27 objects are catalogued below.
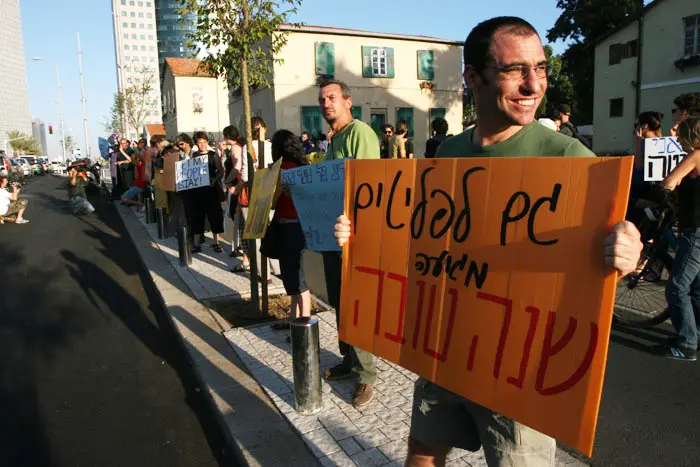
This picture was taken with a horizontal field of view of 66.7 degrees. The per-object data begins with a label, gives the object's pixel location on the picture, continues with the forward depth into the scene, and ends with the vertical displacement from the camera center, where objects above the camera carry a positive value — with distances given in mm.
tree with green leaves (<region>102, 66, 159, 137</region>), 35031 +4211
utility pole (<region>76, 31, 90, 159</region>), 47156 +6504
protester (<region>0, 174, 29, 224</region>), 13531 -1016
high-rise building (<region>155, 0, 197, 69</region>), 145412 +38112
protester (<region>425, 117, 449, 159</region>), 7656 +386
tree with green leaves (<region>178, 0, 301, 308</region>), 5461 +1413
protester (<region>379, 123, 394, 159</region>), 11223 +500
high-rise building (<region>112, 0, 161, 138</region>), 153500 +39055
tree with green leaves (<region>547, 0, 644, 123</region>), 34719 +8772
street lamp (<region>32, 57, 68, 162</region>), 71569 +7399
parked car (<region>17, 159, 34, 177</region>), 43025 -140
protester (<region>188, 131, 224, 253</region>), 8297 -566
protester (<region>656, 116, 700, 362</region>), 3900 -804
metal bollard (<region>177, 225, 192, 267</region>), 7516 -1166
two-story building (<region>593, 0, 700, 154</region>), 25247 +4483
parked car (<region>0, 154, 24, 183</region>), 24878 -199
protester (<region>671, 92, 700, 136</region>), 5555 +532
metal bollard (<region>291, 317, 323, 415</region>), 3312 -1281
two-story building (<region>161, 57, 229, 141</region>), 43344 +5202
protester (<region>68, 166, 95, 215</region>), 15414 -784
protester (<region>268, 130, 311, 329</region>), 4246 -600
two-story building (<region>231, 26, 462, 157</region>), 26531 +4305
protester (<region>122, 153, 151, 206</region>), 13279 -494
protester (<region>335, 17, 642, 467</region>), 1668 +78
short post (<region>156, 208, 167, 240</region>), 10332 -1122
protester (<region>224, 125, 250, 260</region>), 7438 -207
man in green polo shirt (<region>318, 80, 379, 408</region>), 3400 +88
